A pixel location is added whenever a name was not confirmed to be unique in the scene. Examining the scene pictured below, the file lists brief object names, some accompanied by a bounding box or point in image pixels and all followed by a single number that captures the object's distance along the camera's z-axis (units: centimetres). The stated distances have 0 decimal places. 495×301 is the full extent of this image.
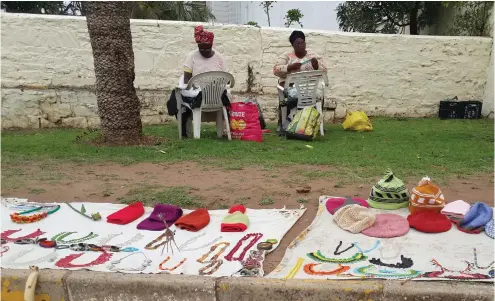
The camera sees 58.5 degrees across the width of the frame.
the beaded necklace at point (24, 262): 268
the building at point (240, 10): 1742
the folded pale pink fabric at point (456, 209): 313
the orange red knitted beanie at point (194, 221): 315
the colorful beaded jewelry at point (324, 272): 251
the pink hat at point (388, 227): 296
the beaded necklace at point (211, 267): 257
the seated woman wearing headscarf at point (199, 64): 654
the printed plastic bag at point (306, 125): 660
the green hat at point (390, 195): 337
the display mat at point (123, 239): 266
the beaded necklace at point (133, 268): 262
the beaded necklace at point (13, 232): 307
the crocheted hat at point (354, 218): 304
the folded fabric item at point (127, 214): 330
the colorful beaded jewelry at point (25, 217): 332
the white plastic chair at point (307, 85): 676
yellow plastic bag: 790
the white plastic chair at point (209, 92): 632
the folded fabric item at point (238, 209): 340
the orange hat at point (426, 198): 310
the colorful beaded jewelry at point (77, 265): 265
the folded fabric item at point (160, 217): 319
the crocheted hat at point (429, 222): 297
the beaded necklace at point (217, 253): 274
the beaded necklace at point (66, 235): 303
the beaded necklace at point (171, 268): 262
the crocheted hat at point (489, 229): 285
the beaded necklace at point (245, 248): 275
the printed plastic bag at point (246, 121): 675
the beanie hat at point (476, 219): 295
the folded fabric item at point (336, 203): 334
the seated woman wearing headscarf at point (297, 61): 703
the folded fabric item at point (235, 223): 315
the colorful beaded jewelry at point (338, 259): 267
